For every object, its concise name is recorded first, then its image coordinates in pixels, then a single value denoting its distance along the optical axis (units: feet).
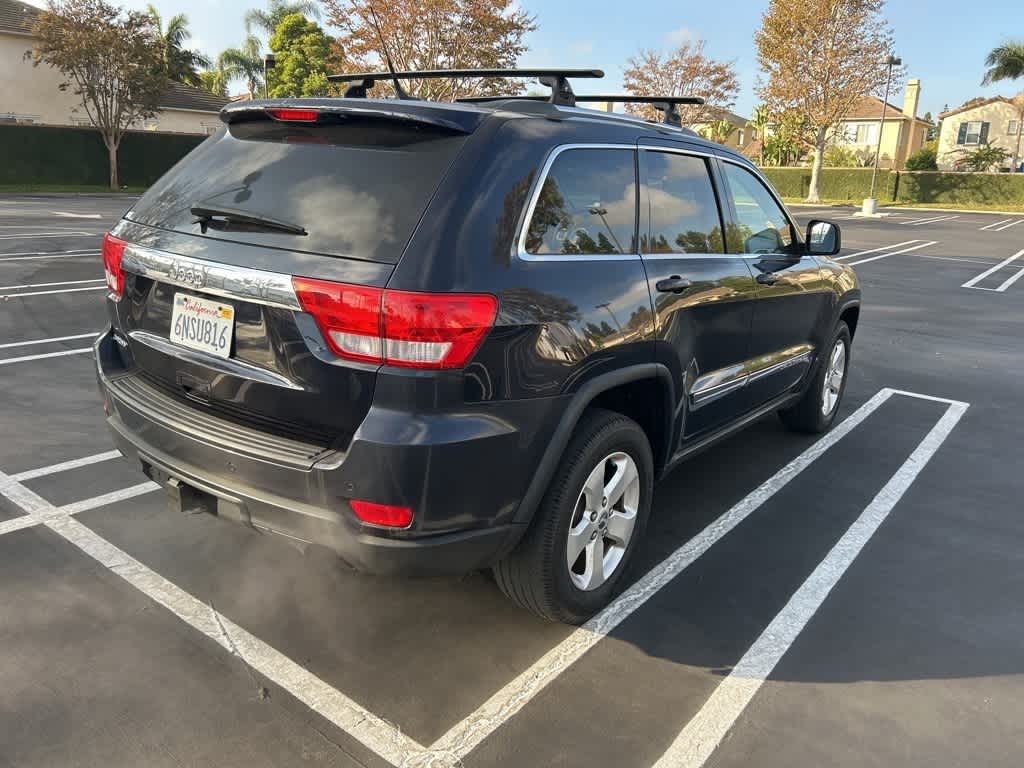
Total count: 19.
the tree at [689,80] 161.99
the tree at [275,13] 179.01
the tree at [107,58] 103.91
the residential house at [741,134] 249.94
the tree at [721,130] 204.63
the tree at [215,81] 190.39
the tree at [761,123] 215.43
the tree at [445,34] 94.22
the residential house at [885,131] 220.84
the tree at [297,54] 166.40
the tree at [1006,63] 163.02
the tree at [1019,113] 199.62
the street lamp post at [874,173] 123.34
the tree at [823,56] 148.05
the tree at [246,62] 185.47
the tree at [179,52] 140.46
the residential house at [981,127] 223.71
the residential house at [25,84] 118.32
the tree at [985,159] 168.25
